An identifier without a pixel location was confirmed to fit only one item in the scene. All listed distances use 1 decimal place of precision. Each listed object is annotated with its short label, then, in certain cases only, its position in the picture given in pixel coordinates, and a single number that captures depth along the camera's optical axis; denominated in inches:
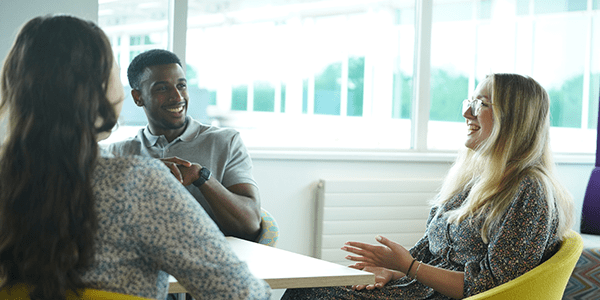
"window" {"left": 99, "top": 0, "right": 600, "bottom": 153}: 128.9
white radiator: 130.1
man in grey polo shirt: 86.4
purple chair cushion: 130.9
